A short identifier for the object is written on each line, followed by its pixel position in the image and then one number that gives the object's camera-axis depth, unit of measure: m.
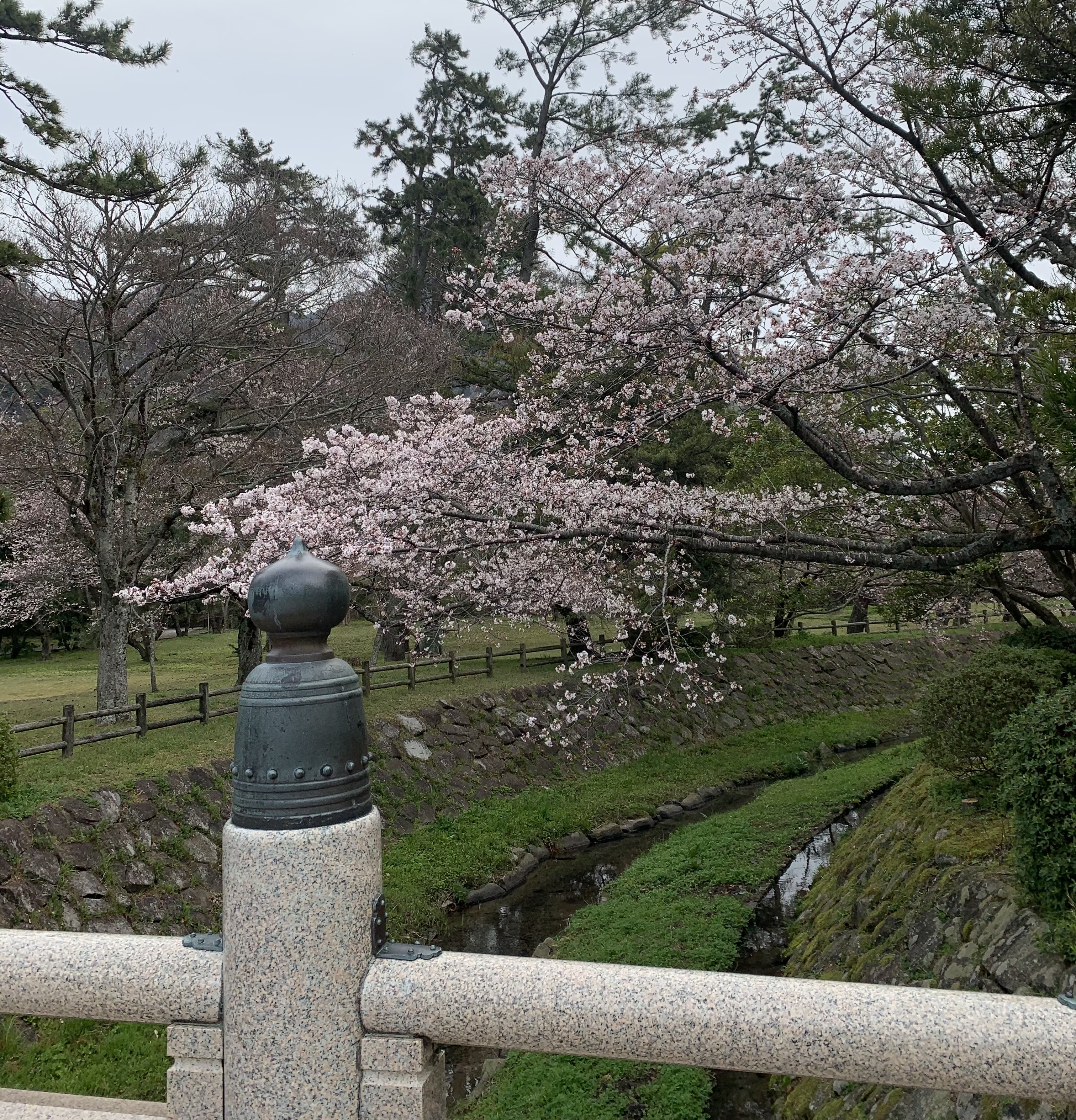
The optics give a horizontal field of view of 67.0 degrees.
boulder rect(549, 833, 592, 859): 11.44
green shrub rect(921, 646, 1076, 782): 6.12
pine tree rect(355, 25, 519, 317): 22.92
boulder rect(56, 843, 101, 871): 7.68
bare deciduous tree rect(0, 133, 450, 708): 10.93
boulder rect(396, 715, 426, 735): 12.98
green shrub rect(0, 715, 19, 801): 7.84
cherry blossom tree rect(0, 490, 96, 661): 15.12
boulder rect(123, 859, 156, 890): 8.05
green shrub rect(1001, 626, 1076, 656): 8.11
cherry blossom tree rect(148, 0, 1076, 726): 5.80
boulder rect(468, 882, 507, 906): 9.92
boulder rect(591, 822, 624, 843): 12.01
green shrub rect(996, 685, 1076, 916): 4.01
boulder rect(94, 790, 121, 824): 8.32
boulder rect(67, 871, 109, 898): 7.54
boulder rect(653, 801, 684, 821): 13.00
